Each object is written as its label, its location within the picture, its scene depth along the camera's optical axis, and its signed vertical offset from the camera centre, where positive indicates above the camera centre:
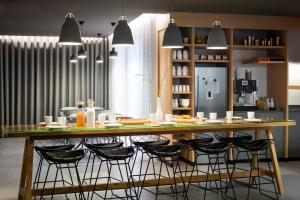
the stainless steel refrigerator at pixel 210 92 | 7.66 +0.03
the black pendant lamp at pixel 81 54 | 10.21 +0.93
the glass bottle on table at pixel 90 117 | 4.83 -0.27
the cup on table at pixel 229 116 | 5.69 -0.29
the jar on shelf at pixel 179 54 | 7.59 +0.69
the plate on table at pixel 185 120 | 5.44 -0.34
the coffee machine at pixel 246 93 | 8.05 +0.02
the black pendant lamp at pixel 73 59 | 11.21 +0.89
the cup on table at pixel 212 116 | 5.64 -0.29
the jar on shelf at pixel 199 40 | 7.67 +0.96
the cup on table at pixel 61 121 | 4.92 -0.32
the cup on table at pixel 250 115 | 5.70 -0.28
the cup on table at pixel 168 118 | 5.39 -0.31
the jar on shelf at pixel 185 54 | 7.64 +0.70
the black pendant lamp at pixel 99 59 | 11.14 +0.89
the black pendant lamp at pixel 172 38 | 5.41 +0.70
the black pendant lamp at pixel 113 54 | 10.40 +0.95
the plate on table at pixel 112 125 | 4.79 -0.35
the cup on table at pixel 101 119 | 5.17 -0.31
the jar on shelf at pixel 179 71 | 7.62 +0.40
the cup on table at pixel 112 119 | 5.13 -0.31
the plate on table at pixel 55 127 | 4.61 -0.37
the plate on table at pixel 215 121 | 5.37 -0.34
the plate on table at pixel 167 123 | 5.04 -0.35
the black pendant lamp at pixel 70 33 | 4.79 +0.66
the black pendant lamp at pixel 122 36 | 5.10 +0.68
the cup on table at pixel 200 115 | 5.72 -0.28
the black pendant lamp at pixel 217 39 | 5.56 +0.71
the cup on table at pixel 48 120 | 4.96 -0.31
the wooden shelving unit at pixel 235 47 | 7.54 +0.87
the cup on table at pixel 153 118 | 5.38 -0.31
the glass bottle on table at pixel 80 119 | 4.95 -0.30
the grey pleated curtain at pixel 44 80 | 12.02 +0.39
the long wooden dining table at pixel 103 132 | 4.54 -0.43
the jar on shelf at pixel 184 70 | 7.65 +0.42
